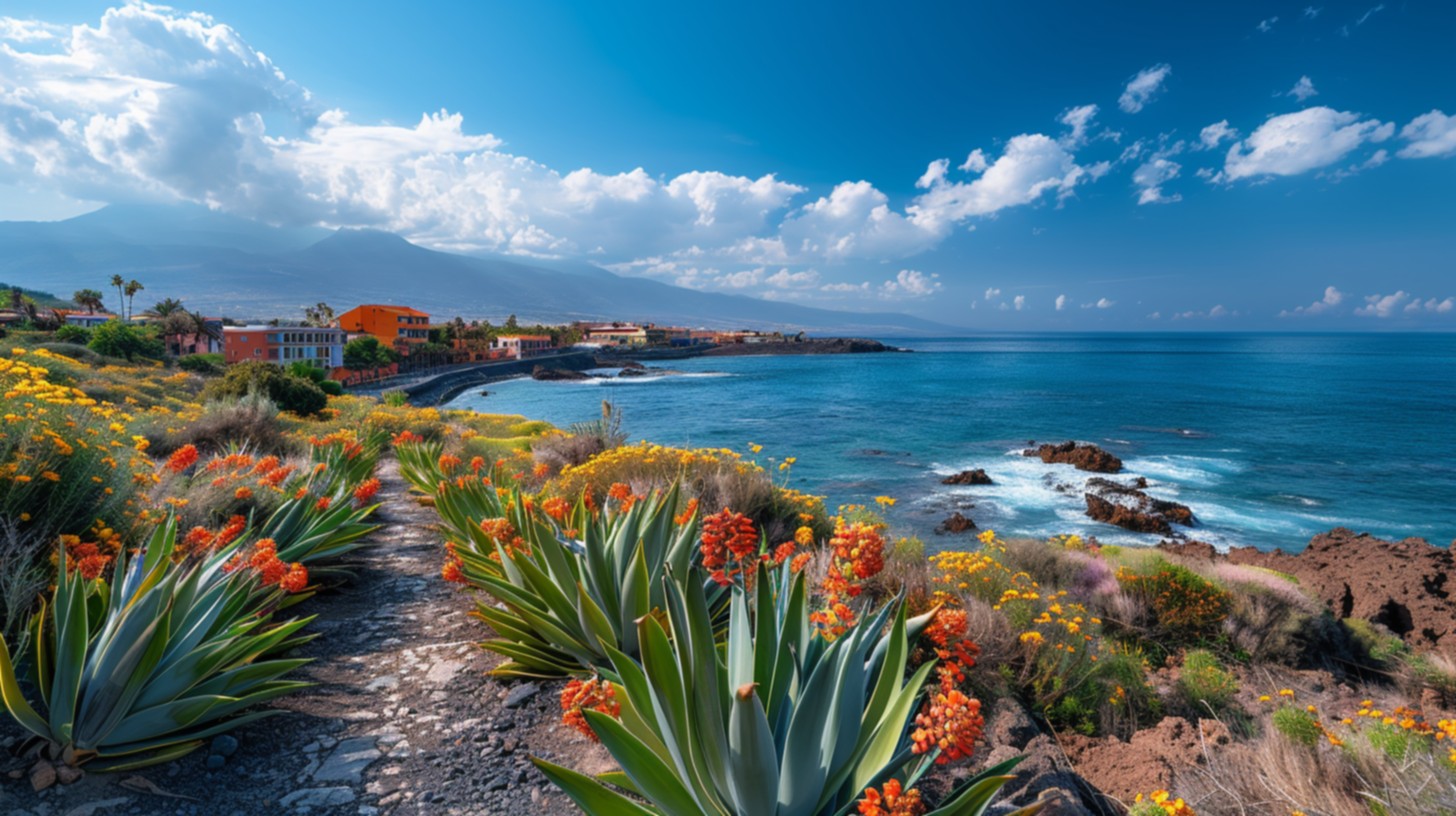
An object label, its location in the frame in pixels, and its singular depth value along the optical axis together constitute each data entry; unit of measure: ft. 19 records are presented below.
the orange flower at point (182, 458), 15.67
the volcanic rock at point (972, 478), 71.31
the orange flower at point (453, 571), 13.34
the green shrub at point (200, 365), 114.83
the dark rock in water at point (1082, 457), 79.71
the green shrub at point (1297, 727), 10.95
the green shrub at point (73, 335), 122.83
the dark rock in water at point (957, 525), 52.80
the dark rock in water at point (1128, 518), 55.93
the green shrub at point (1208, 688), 16.24
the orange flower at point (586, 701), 7.86
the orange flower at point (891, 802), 5.26
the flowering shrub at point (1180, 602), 23.18
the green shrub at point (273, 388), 48.14
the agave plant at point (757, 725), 6.02
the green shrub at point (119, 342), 114.21
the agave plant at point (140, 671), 8.13
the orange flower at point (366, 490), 20.80
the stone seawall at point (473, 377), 160.68
